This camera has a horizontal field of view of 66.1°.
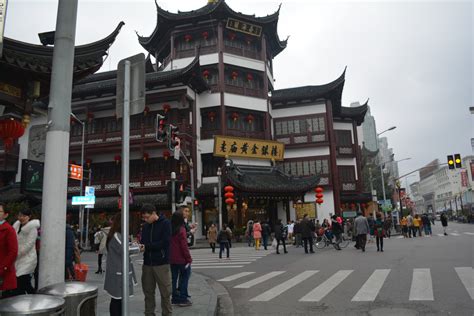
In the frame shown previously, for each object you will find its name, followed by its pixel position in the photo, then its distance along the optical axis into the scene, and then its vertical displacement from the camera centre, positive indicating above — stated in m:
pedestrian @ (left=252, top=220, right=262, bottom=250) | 20.12 -0.90
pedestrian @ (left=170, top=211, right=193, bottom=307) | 7.05 -0.80
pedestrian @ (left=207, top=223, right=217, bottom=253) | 19.75 -1.02
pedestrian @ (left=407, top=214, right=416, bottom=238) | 25.89 -0.89
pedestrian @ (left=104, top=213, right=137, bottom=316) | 5.18 -0.69
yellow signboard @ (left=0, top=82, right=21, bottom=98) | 7.44 +2.76
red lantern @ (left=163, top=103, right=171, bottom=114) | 28.59 +8.65
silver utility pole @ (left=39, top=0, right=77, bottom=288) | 4.17 +0.83
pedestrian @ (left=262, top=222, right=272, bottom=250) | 20.81 -0.95
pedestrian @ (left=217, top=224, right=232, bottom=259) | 16.12 -0.94
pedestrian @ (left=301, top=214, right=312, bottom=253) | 17.28 -0.80
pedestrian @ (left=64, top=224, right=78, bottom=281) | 7.82 -0.66
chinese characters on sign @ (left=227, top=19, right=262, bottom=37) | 30.34 +15.84
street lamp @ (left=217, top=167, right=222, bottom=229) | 23.15 +1.95
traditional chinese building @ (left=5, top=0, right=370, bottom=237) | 28.03 +7.49
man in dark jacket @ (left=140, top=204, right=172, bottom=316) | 5.61 -0.62
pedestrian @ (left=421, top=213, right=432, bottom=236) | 26.78 -1.03
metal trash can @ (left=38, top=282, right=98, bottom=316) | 3.67 -0.75
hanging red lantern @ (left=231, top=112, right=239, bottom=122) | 30.52 +8.30
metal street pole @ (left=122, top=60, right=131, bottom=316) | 3.93 +0.42
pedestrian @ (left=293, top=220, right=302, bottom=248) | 20.00 -1.27
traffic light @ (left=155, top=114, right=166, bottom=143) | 11.83 +2.95
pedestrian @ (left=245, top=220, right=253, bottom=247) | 24.22 -1.08
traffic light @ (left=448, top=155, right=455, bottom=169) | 23.80 +3.11
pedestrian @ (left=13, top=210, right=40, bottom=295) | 5.89 -0.51
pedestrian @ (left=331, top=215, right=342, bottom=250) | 18.71 -0.83
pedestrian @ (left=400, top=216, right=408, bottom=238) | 26.12 -1.16
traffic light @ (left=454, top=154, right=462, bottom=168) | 22.96 +3.04
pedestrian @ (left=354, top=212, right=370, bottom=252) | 16.62 -0.74
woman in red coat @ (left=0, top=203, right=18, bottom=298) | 5.03 -0.40
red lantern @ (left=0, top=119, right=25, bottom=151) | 7.98 +2.05
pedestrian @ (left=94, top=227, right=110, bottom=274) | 12.64 -0.86
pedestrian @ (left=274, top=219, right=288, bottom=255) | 18.00 -0.84
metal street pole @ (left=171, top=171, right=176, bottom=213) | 10.00 +0.69
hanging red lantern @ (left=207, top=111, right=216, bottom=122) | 30.28 +8.38
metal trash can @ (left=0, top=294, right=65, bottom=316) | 3.03 -0.70
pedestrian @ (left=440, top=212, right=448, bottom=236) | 25.78 -0.76
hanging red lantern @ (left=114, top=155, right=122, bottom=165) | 28.89 +4.87
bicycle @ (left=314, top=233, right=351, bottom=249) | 20.12 -1.63
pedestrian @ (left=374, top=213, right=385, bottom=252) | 16.34 -0.87
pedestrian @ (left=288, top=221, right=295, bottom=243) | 24.72 -1.08
